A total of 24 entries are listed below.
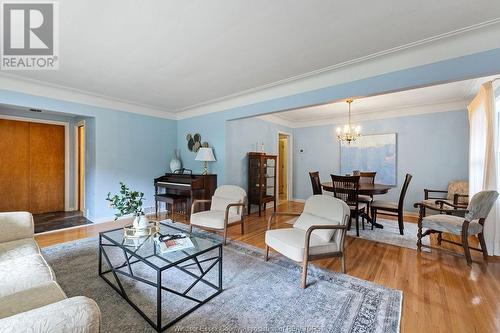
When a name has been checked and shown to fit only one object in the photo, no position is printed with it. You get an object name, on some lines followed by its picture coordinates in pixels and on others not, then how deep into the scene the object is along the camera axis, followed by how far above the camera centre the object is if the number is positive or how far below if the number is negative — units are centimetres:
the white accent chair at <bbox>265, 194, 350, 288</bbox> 210 -76
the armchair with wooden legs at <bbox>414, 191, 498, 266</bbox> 255 -70
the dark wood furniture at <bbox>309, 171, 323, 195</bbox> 409 -34
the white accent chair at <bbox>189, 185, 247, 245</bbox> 308 -73
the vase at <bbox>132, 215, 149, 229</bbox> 225 -60
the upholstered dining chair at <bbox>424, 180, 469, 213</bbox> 373 -56
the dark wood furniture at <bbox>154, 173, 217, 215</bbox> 428 -45
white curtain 280 +9
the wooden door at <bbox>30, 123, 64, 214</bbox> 464 -9
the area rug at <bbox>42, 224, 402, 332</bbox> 159 -115
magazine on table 195 -73
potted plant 218 -43
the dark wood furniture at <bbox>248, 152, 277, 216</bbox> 495 -33
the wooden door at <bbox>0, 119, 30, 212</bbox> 429 -2
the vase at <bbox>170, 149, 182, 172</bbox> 502 +0
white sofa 78 -71
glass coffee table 171 -111
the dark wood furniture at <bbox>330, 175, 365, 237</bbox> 350 -43
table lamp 441 +19
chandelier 442 +64
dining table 356 -41
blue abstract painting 502 +21
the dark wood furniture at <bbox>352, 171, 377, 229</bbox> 422 -30
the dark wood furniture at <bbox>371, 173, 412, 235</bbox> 357 -71
